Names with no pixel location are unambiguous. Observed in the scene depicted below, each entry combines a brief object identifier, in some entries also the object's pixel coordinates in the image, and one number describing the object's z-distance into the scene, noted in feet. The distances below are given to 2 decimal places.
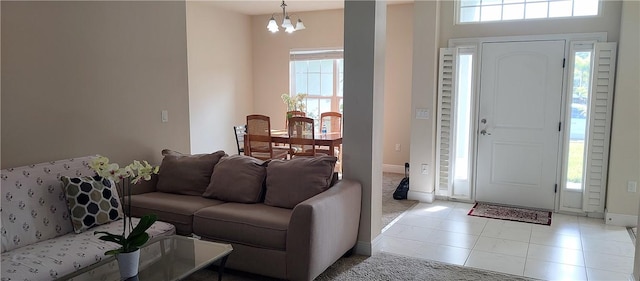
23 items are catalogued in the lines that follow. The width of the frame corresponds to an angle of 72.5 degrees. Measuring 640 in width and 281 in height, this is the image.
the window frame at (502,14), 14.27
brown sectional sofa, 9.08
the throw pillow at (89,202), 9.33
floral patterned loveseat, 7.64
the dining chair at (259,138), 17.97
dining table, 17.31
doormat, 14.51
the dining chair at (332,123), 20.42
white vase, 6.84
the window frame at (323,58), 23.17
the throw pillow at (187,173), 12.03
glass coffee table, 7.24
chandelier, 17.20
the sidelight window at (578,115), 14.42
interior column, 10.71
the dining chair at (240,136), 19.52
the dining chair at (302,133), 17.44
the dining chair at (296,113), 19.96
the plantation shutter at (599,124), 13.89
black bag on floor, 17.19
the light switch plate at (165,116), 13.69
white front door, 15.03
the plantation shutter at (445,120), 16.12
